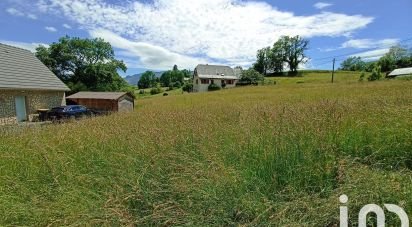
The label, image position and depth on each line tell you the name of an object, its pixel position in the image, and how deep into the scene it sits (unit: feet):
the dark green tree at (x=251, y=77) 230.89
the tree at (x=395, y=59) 260.62
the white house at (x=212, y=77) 240.12
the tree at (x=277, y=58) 318.65
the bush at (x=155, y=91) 241.90
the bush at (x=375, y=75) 171.24
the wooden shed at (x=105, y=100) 102.22
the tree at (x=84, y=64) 150.71
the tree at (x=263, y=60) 324.80
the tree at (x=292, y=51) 314.76
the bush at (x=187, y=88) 240.67
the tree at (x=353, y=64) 357.90
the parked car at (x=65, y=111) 75.10
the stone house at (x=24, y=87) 71.15
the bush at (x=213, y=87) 210.79
